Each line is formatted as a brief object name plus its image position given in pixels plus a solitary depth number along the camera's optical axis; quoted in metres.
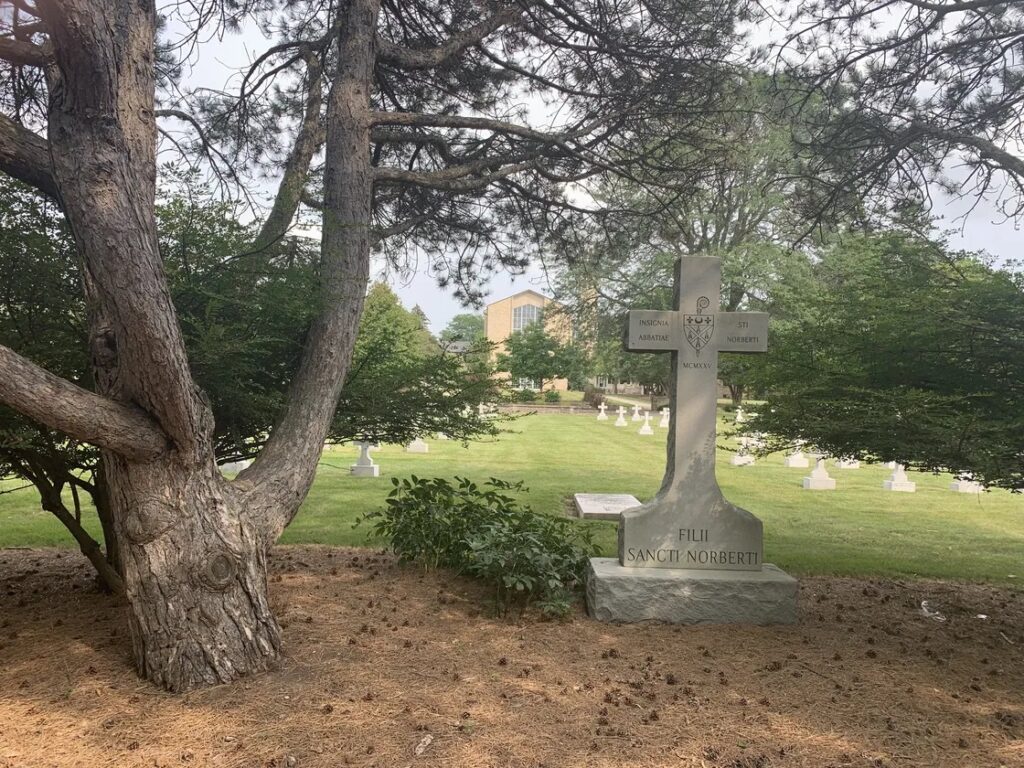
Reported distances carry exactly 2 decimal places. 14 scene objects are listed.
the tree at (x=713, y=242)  6.75
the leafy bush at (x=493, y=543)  4.70
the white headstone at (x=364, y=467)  12.56
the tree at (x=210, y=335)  4.06
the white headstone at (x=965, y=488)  12.15
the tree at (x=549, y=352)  35.19
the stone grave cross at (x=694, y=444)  5.09
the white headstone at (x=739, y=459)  14.98
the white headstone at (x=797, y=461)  15.64
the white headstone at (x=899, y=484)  12.61
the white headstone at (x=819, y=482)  12.64
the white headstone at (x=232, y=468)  11.66
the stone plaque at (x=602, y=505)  9.05
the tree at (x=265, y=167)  3.22
